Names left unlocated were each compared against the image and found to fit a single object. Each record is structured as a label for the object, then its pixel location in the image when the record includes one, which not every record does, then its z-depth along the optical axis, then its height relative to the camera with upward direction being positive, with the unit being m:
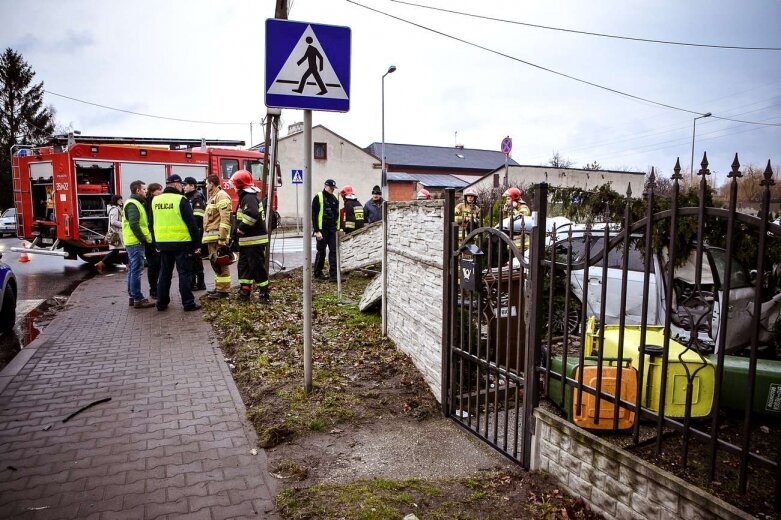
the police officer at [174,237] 8.04 -0.55
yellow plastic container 3.37 -1.19
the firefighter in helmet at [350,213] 11.95 -0.23
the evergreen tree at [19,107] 41.06 +7.65
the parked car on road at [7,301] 7.05 -1.39
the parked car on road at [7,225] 26.92 -1.24
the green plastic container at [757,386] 3.74 -1.33
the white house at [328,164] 38.03 +3.08
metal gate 3.42 -0.99
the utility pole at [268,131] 10.19 +1.51
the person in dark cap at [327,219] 10.77 -0.34
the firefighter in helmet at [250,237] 8.30 -0.57
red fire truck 13.47 +0.51
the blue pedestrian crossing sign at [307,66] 4.28 +1.17
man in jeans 8.34 -0.59
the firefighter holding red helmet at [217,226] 8.57 -0.40
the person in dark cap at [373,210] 12.63 -0.17
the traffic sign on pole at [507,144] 15.68 +1.83
